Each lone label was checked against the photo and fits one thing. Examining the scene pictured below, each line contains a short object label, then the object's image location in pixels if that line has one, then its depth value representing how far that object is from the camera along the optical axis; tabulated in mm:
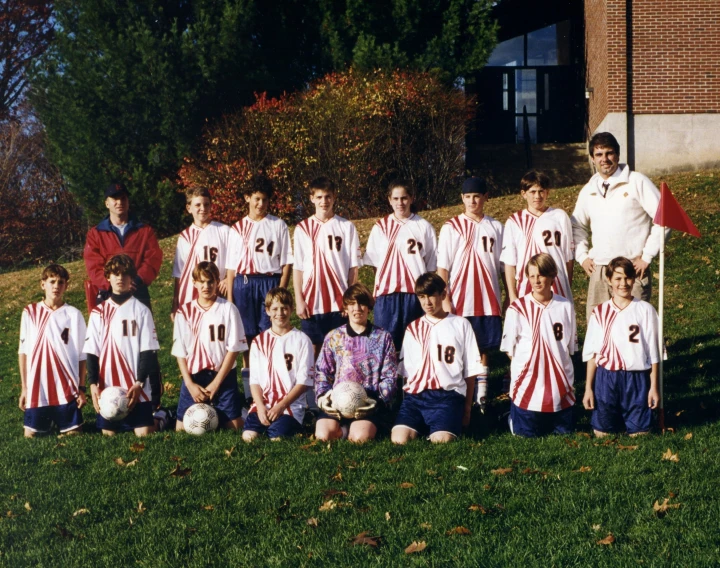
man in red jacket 8484
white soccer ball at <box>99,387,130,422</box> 7590
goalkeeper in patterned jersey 7359
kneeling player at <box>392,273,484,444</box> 7152
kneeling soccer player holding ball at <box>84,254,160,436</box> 7824
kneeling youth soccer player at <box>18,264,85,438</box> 7996
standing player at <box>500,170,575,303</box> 7988
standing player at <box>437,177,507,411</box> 8289
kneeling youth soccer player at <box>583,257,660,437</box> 6926
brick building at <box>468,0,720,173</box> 19266
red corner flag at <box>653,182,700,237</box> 7319
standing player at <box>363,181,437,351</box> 8266
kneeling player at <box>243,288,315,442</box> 7367
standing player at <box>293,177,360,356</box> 8391
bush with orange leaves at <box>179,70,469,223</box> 18812
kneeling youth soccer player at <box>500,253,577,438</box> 7074
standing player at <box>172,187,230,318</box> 8656
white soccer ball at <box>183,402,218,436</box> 7539
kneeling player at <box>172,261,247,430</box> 7746
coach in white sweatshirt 7566
